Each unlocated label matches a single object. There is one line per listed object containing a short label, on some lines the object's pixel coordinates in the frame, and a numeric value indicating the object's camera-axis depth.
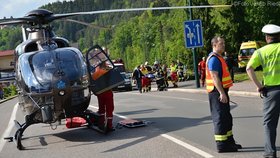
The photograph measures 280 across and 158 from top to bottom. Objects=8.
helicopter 10.02
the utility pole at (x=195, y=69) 24.03
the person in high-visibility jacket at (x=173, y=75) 28.65
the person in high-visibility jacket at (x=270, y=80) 6.60
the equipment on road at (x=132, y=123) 11.43
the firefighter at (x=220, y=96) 7.46
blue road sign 23.05
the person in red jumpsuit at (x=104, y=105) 10.85
